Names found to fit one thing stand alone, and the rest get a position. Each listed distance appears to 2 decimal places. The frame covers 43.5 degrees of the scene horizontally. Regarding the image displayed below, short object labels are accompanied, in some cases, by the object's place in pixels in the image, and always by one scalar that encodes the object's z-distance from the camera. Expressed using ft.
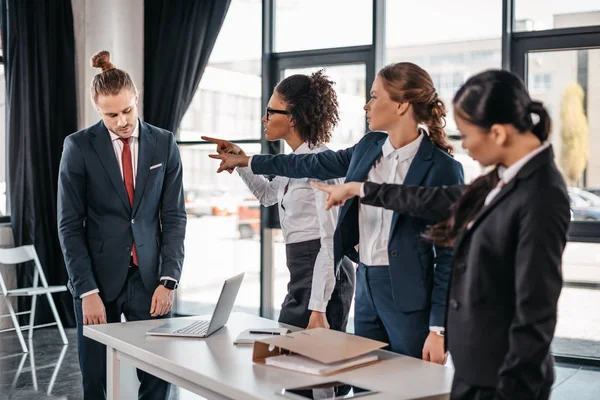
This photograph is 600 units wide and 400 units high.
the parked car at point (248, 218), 19.86
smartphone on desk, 5.59
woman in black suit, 4.59
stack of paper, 6.16
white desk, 5.82
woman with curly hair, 9.07
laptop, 7.76
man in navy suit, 8.86
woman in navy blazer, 7.01
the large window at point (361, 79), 16.06
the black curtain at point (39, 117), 19.48
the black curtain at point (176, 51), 19.66
